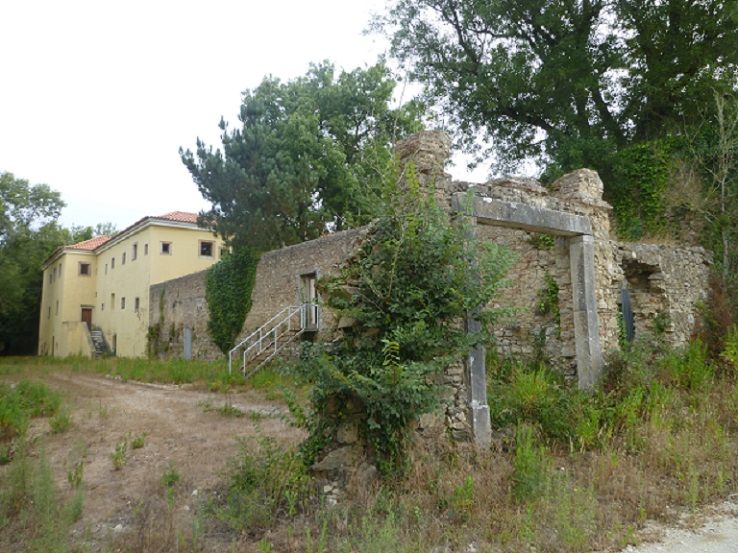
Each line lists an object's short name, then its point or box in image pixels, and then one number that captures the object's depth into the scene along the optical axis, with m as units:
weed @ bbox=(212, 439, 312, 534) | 4.43
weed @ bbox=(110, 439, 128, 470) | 6.22
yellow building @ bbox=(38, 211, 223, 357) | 26.45
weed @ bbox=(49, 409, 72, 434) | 8.04
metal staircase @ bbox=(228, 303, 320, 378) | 15.08
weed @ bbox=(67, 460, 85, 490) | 5.46
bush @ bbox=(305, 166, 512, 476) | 5.08
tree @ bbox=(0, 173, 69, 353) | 29.00
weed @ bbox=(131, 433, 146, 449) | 7.12
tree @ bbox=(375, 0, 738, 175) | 14.65
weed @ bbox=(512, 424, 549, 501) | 4.71
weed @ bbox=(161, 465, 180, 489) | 5.43
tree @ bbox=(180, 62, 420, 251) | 19.05
